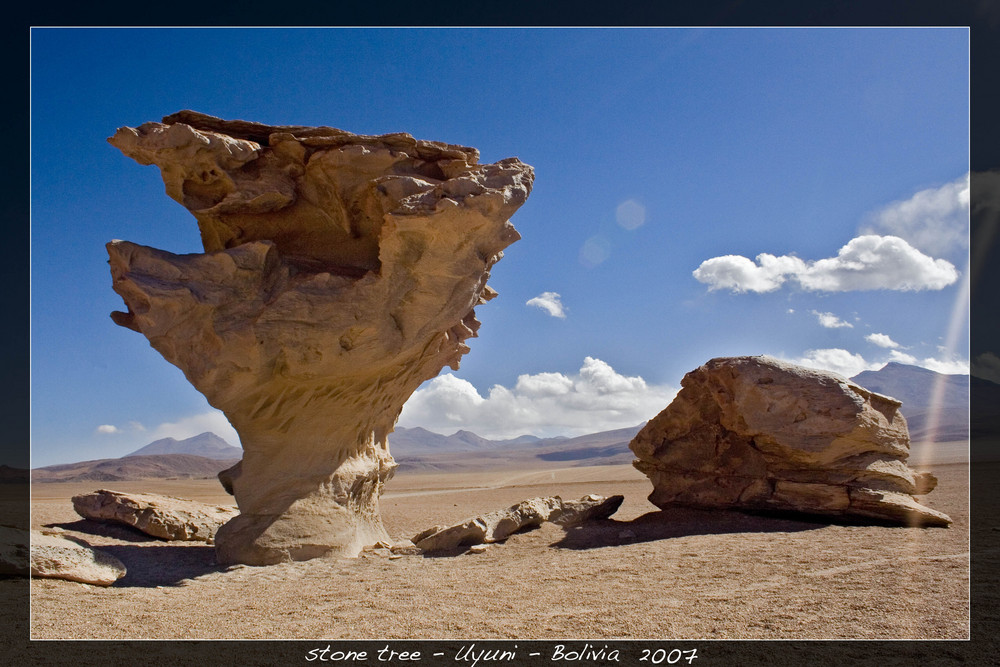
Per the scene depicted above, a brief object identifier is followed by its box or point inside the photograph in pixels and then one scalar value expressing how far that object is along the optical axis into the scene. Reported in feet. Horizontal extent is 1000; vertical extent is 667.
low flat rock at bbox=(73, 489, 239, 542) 37.73
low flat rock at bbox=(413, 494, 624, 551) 32.27
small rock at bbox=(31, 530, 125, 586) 23.73
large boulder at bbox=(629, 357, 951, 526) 33.42
